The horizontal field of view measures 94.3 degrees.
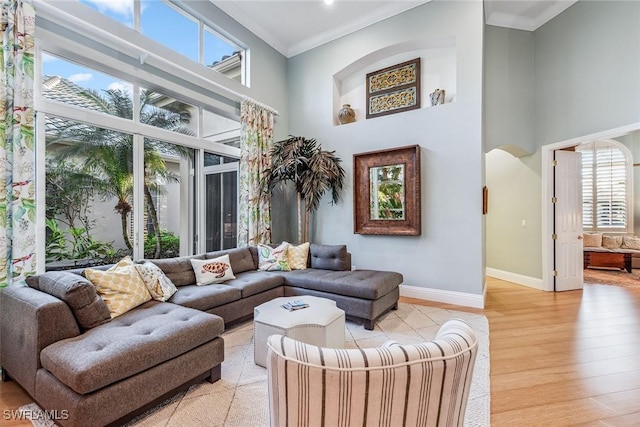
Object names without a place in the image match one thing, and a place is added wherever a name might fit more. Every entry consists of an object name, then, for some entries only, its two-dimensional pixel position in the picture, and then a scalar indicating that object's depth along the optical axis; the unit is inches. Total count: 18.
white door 187.8
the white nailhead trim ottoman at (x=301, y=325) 89.4
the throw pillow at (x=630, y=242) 247.9
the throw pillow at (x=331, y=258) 161.2
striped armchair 29.6
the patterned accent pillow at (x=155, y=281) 107.7
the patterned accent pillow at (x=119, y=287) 92.2
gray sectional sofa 61.8
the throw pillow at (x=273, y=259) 160.4
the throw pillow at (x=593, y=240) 259.3
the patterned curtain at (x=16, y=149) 93.7
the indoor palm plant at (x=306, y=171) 185.0
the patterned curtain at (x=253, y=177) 183.8
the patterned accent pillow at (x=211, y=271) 131.6
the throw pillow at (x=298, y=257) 164.6
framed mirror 170.6
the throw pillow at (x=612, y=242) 253.8
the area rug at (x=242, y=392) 70.7
